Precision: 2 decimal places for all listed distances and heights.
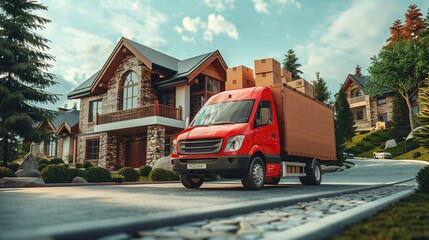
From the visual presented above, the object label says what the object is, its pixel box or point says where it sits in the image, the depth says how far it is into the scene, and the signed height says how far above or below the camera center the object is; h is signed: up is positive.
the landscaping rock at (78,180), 13.16 -0.63
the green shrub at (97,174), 14.09 -0.44
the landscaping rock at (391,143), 39.66 +2.00
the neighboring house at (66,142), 30.17 +2.02
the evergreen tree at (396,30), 56.25 +21.60
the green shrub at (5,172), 12.92 -0.30
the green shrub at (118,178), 14.75 -0.64
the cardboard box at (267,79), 12.26 +2.99
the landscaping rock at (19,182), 11.30 -0.59
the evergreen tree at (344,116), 42.53 +5.68
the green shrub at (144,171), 17.36 -0.40
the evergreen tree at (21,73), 18.66 +5.24
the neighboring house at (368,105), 47.16 +8.15
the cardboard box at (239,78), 13.41 +3.33
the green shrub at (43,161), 24.04 +0.20
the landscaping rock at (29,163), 13.83 +0.04
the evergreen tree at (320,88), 33.47 +7.25
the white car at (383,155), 35.06 +0.59
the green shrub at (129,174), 15.49 -0.49
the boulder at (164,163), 17.67 -0.01
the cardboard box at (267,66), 12.30 +3.48
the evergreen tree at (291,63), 50.25 +14.49
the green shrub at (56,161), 24.82 +0.20
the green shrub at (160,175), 15.50 -0.54
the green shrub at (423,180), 7.75 -0.44
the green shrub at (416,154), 31.31 +0.55
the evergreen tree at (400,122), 41.03 +4.61
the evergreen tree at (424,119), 18.03 +2.26
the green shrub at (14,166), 18.50 -0.10
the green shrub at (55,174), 13.25 -0.40
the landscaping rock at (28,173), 12.97 -0.34
